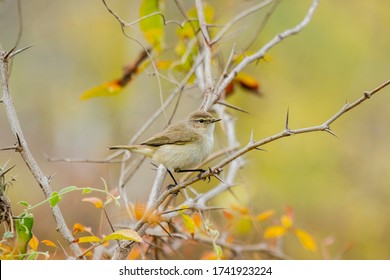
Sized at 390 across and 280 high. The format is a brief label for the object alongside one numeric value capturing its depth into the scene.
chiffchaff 7.78
